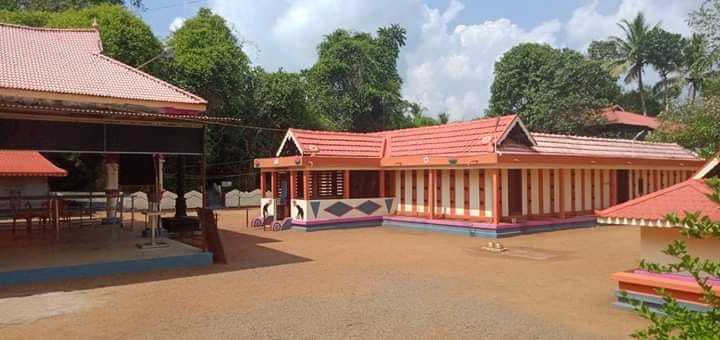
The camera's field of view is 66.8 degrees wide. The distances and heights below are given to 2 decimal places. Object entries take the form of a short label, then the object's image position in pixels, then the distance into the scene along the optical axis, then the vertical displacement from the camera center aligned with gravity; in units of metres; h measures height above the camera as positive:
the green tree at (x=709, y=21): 16.16 +4.78
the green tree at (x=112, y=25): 23.59 +7.05
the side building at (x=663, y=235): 6.33 -0.67
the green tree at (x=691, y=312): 2.47 -0.59
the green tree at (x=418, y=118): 48.92 +6.10
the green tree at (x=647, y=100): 45.87 +6.99
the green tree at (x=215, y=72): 28.00 +5.90
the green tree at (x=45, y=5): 29.62 +10.07
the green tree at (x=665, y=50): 41.91 +10.12
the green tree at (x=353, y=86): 39.84 +7.42
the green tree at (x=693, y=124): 15.80 +2.01
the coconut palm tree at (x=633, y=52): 41.66 +9.96
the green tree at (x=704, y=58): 15.94 +3.69
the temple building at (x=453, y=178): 15.84 +0.14
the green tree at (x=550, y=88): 35.88 +6.64
